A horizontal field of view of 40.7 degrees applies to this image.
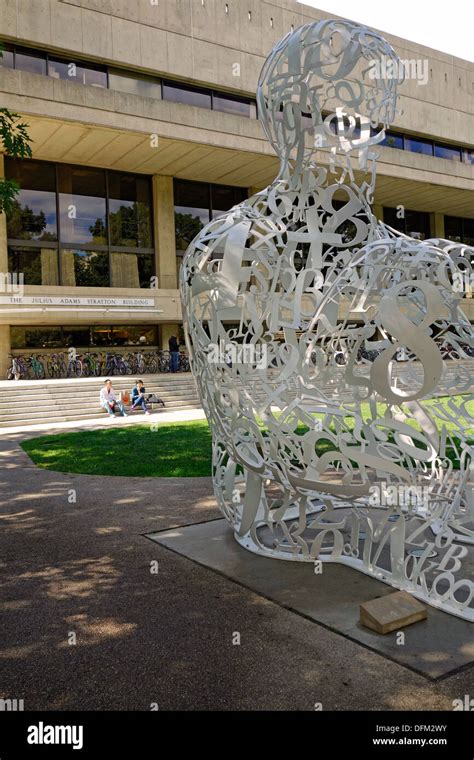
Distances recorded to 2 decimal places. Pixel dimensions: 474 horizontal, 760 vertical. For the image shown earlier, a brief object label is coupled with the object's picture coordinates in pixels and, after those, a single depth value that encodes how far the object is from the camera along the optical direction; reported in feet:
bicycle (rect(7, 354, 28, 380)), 74.28
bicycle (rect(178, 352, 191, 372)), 81.76
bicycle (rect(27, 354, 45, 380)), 75.97
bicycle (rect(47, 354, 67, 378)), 77.36
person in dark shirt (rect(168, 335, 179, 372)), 80.28
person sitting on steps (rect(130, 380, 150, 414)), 56.29
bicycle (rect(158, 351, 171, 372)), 81.75
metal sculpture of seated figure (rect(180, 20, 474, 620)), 15.40
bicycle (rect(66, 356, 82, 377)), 77.30
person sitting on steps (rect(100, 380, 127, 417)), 55.47
